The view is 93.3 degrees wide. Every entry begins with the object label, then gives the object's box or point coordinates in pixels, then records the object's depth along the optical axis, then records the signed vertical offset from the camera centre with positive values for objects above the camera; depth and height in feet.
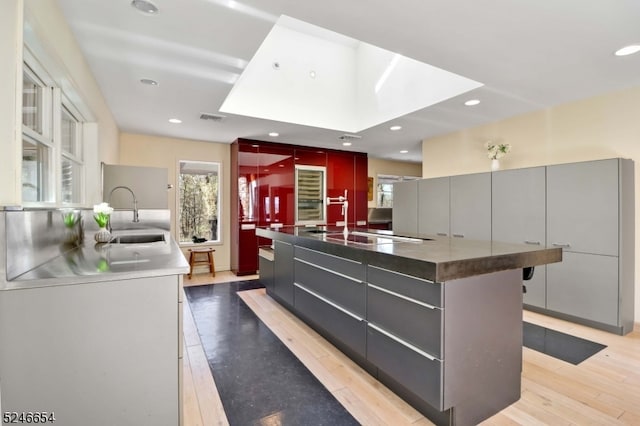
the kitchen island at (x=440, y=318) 5.20 -2.06
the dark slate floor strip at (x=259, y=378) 5.90 -3.94
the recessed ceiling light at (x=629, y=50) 7.89 +4.40
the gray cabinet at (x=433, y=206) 14.98 +0.39
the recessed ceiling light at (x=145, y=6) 6.30 +4.40
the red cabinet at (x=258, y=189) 18.11 +1.51
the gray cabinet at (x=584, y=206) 9.78 +0.26
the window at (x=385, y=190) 25.67 +2.04
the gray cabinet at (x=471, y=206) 13.19 +0.35
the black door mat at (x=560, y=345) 8.35 -3.90
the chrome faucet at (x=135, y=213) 12.15 -0.01
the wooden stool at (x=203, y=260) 17.40 -2.70
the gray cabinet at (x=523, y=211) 11.46 +0.11
